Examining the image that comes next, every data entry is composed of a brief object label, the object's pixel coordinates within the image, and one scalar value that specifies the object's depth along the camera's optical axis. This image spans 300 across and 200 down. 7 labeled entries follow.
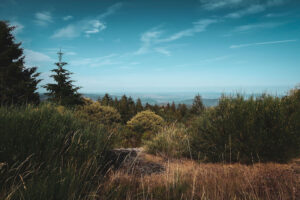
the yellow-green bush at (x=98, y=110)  22.03
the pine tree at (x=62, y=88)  20.70
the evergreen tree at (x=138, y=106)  46.08
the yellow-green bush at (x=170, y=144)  6.88
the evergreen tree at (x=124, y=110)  41.55
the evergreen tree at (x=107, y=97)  49.35
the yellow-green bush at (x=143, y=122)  19.53
